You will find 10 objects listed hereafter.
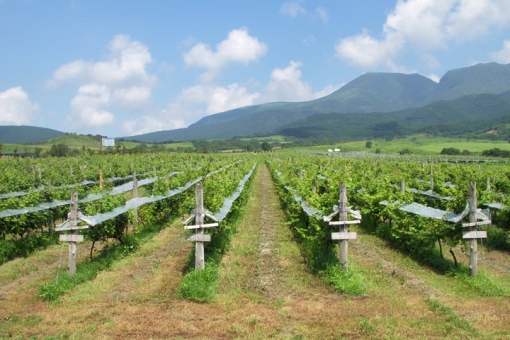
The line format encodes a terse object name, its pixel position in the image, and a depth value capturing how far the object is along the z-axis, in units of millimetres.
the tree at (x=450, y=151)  80325
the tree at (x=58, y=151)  65688
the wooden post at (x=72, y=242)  9508
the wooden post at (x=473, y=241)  9312
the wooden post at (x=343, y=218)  9292
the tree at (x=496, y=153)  68188
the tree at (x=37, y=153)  62731
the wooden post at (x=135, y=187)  16297
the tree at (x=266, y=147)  121688
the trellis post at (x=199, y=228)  9195
